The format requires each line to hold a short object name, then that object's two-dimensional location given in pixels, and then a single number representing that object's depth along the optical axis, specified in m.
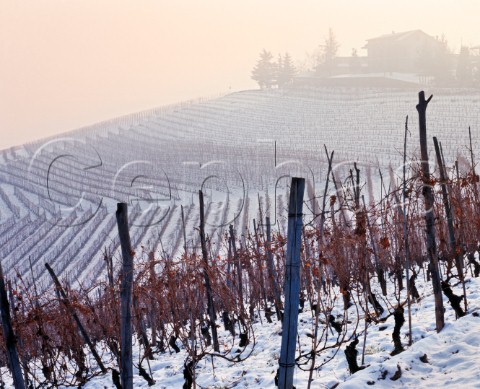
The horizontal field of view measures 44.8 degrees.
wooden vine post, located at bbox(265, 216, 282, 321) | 10.59
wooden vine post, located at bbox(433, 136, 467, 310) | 7.37
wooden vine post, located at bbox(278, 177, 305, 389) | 4.16
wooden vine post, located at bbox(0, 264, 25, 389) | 5.10
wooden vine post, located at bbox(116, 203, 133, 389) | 4.78
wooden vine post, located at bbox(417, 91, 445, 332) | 6.39
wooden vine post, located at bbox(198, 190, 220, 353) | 8.39
